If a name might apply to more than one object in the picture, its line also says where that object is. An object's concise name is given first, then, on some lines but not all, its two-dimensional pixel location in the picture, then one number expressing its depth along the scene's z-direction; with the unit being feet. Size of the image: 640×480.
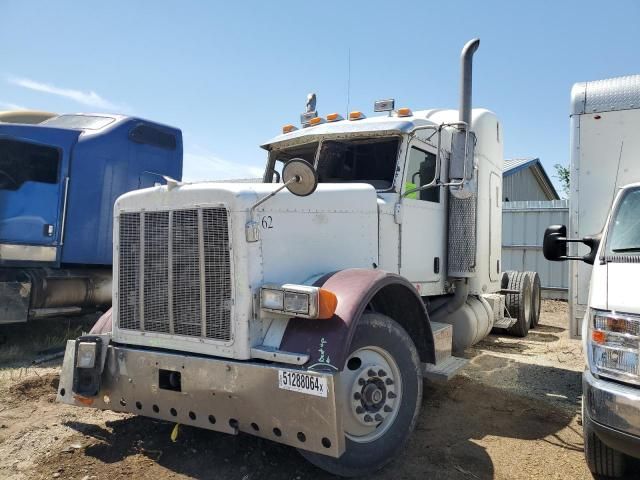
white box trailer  15.72
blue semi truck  23.35
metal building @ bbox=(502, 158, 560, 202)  62.08
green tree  130.76
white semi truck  10.05
